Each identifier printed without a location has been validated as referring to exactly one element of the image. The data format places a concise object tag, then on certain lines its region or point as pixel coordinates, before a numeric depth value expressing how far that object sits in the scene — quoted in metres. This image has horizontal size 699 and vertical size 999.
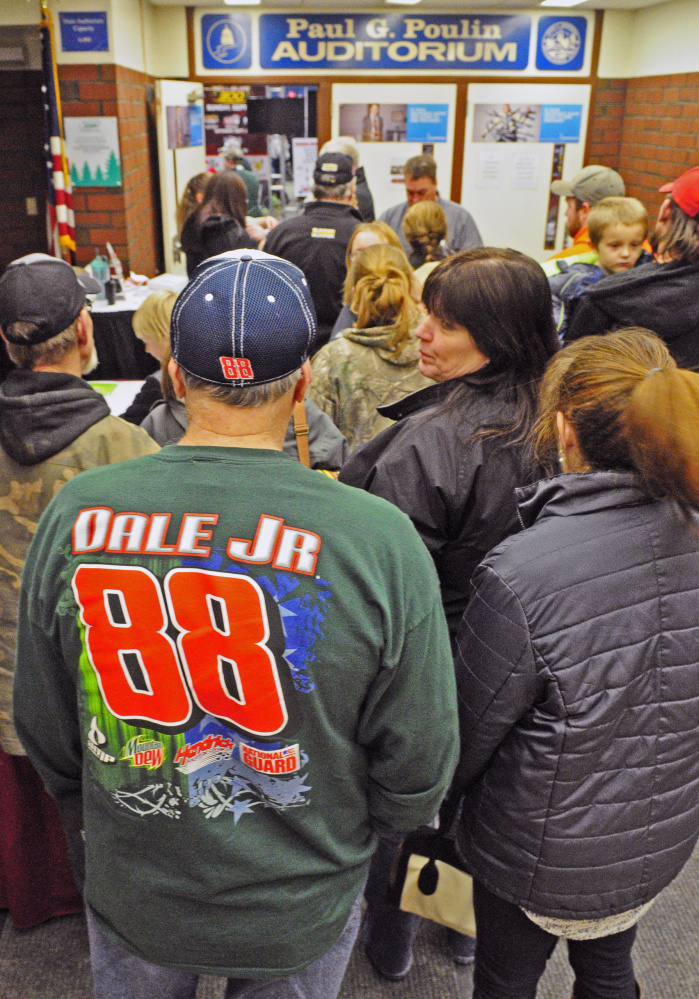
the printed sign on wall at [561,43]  6.70
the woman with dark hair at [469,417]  1.50
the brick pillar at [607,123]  6.98
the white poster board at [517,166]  6.87
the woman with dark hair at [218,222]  3.77
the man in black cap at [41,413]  1.46
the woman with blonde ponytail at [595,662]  1.08
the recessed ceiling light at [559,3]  6.26
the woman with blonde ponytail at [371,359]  2.41
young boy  2.89
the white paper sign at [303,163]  6.93
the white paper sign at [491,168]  7.06
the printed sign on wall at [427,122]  6.88
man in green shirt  0.90
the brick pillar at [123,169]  4.64
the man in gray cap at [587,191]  3.63
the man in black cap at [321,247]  3.54
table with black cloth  4.02
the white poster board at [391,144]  6.79
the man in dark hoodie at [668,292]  2.14
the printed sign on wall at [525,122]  6.90
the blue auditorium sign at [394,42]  6.55
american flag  4.05
